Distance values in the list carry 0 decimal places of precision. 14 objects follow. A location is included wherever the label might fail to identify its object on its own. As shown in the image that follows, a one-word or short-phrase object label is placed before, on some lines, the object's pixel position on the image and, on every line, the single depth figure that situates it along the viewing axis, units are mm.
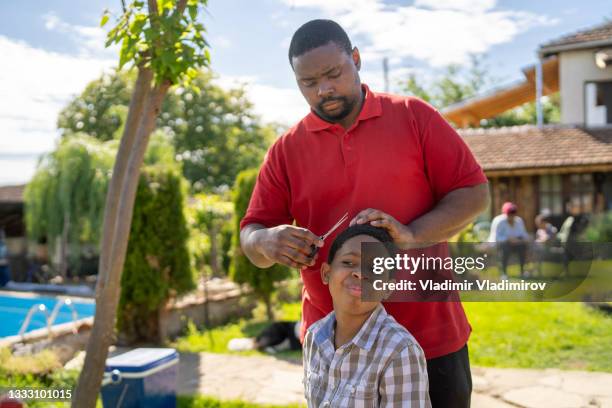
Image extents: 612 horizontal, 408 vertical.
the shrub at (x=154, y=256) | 7316
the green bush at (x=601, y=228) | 9846
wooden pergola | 16245
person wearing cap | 8977
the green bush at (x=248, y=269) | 8398
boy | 1694
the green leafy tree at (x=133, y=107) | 3076
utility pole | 27752
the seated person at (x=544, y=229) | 11641
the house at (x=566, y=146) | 13562
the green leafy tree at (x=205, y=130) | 28062
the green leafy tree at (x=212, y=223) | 13688
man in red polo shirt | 1829
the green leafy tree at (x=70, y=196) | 17219
